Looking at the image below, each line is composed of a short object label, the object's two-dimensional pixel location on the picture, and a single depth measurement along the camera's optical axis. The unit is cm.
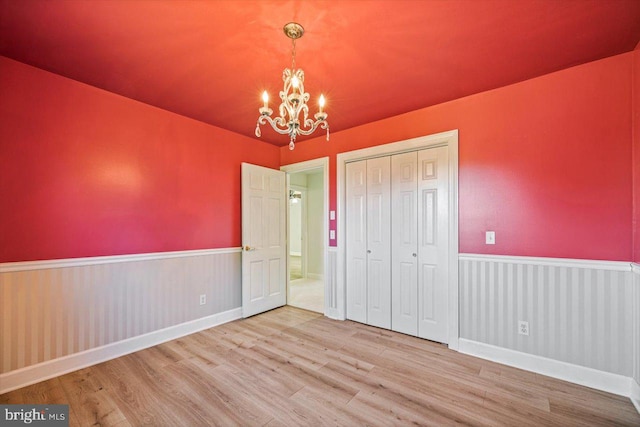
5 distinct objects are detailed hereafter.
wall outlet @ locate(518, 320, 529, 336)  240
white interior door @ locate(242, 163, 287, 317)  372
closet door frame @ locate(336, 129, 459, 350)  278
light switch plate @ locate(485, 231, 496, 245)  258
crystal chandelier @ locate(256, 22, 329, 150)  178
